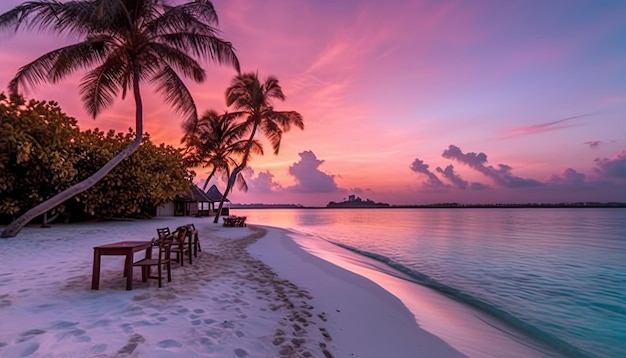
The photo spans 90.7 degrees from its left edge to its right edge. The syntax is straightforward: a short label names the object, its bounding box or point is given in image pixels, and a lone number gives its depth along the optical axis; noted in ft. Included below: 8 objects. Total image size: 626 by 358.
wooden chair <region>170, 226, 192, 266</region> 21.54
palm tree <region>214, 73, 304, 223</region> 68.49
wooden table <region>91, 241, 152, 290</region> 15.95
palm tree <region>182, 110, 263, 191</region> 77.00
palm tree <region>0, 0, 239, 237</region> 33.24
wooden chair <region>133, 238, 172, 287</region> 16.58
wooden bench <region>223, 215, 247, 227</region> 66.69
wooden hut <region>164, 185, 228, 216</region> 107.86
